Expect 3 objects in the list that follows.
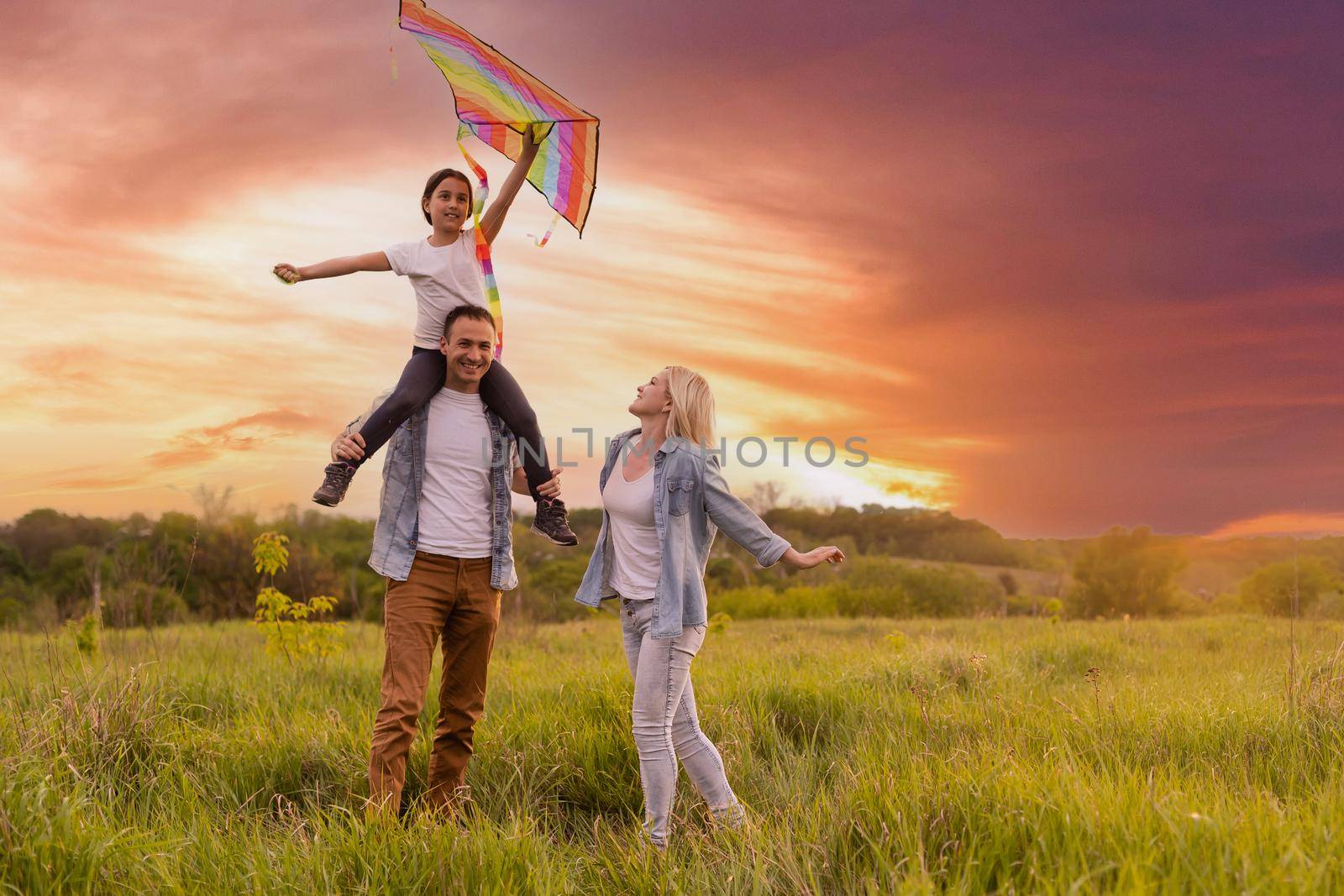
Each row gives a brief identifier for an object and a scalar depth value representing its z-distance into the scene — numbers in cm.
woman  423
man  453
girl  485
